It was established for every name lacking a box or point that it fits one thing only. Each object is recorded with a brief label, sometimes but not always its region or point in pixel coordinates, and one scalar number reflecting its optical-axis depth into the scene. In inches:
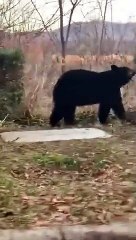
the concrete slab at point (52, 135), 304.7
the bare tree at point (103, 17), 638.3
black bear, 370.6
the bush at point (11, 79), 412.2
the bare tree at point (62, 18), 552.4
